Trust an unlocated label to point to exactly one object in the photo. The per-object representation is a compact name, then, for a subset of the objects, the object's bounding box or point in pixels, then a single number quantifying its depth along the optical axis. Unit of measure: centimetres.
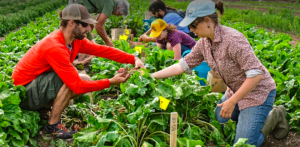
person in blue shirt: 564
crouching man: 301
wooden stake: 198
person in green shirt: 585
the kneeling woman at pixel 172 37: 460
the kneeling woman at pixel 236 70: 253
